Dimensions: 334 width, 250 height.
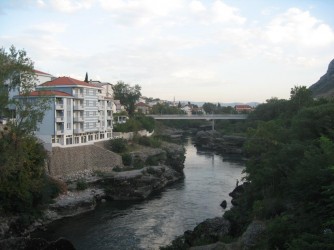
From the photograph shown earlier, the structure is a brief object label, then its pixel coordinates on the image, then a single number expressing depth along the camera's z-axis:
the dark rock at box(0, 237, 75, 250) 20.53
